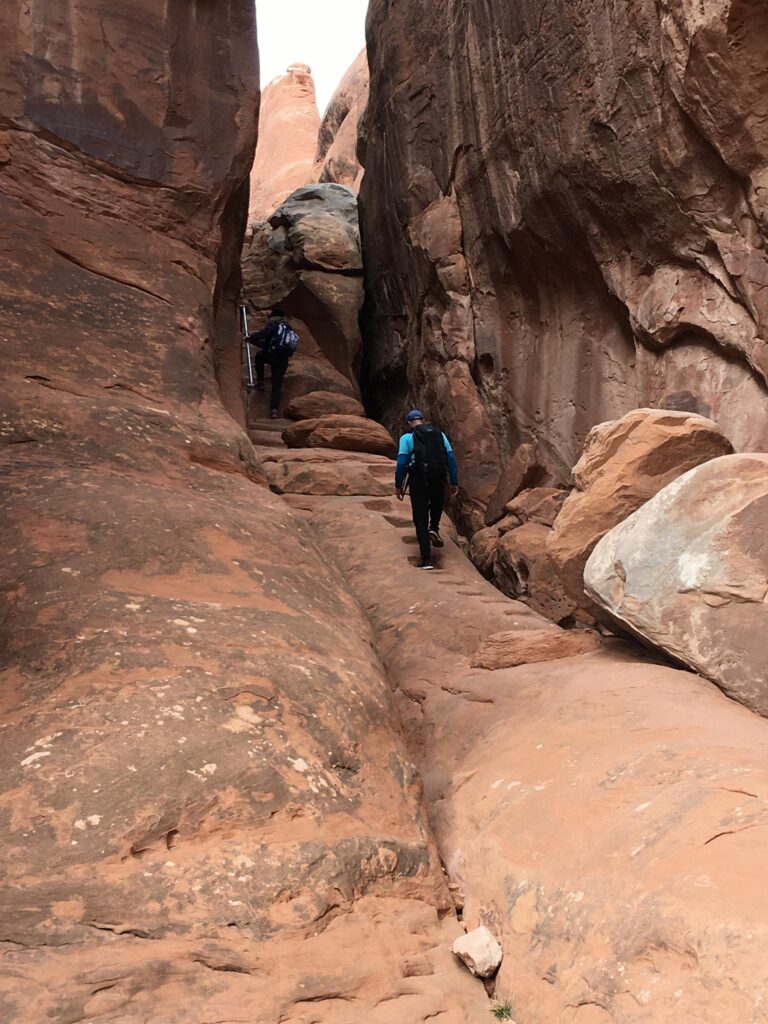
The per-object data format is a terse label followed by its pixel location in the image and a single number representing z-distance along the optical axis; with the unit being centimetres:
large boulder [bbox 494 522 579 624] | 1035
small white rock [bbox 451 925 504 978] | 380
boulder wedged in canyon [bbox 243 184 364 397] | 1931
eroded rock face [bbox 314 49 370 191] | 2944
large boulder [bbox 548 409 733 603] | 705
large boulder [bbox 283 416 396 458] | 1407
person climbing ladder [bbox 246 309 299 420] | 1620
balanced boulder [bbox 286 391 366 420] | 1625
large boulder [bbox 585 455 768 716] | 543
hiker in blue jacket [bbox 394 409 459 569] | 995
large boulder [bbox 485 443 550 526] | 1307
